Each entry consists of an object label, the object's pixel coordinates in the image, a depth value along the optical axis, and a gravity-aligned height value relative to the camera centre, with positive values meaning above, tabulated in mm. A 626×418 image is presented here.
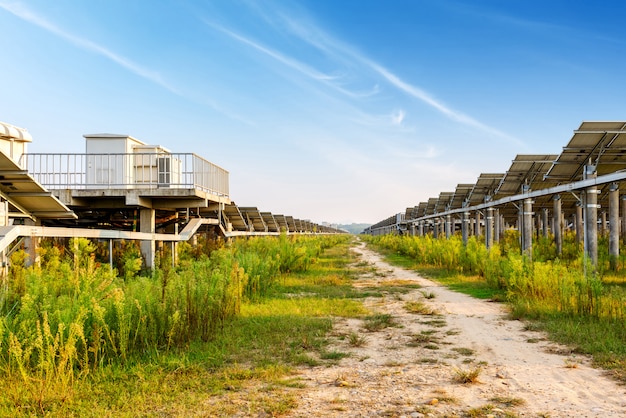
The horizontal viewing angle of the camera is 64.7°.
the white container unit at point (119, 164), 16031 +2626
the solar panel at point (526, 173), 17656 +2304
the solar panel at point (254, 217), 28534 +1379
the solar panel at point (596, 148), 13258 +2383
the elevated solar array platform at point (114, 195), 8875 +1276
